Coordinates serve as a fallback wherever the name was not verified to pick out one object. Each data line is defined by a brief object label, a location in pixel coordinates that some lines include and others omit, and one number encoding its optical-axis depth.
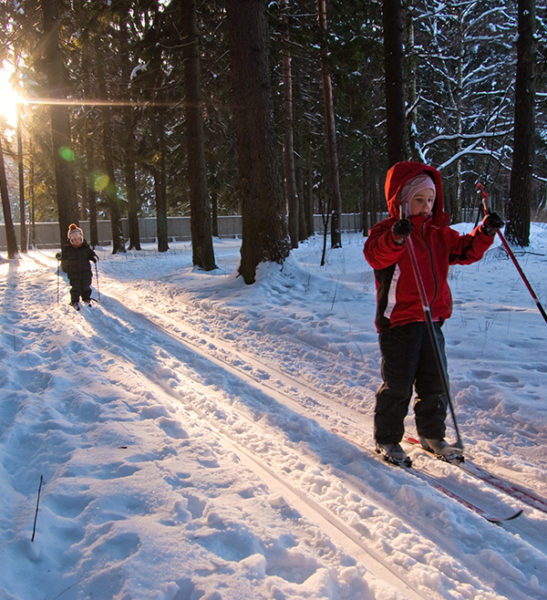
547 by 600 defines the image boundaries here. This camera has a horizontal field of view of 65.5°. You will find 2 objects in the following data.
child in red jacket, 2.91
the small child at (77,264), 9.20
